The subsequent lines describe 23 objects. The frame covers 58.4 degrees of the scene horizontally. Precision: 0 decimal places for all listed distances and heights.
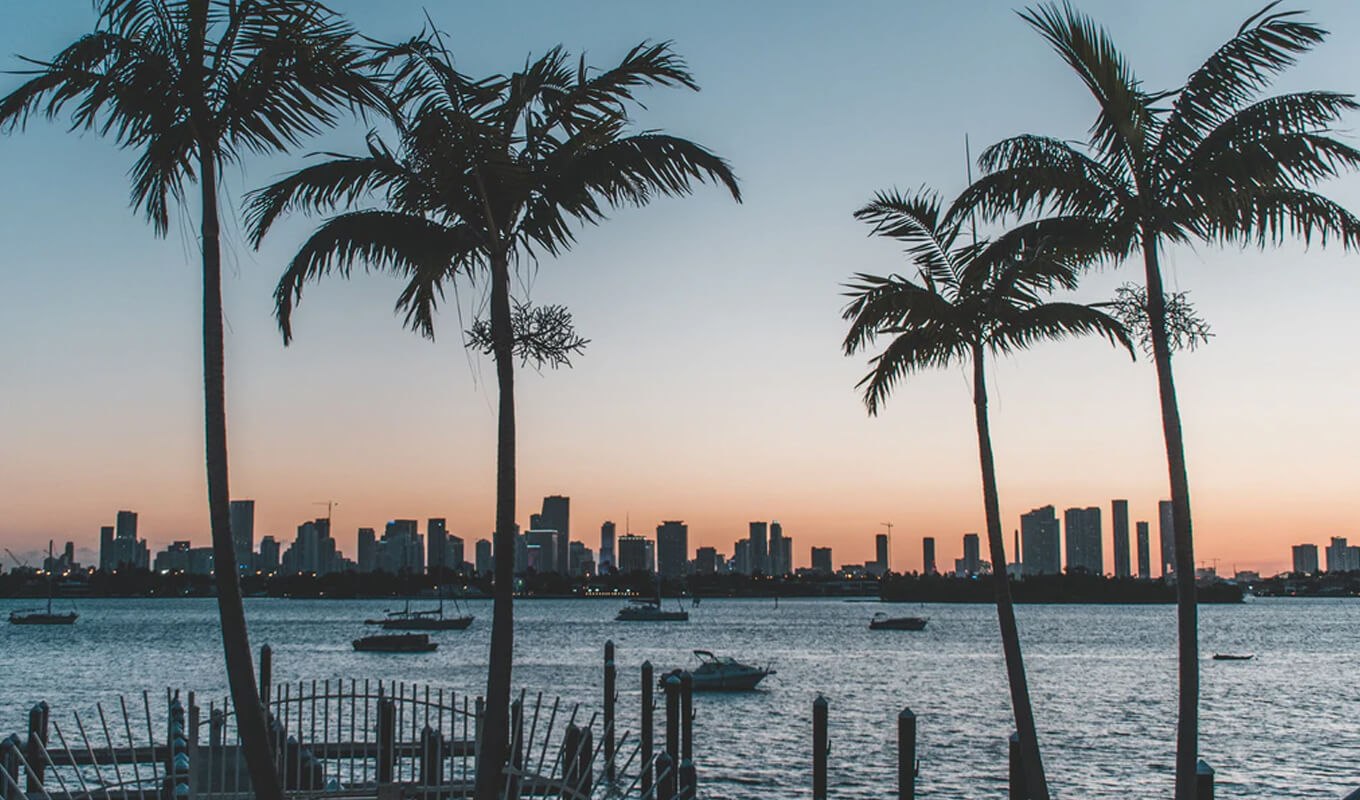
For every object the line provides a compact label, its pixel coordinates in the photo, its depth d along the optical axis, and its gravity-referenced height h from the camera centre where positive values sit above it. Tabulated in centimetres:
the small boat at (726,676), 6253 -718
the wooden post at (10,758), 1248 -264
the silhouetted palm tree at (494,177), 1022 +308
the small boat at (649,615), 16800 -1079
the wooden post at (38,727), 1766 -299
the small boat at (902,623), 15050 -1058
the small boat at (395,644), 10212 -910
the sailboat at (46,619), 15775 -1085
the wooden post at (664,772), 1113 -217
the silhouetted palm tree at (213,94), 938 +356
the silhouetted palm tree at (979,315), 1531 +289
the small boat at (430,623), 14338 -1026
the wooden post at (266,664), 2815 -311
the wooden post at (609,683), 2870 -377
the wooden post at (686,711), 2868 -433
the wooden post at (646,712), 2137 -347
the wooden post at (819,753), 2050 -369
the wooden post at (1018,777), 1509 -298
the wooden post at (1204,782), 1107 -221
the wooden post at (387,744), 1831 -319
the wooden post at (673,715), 2567 -390
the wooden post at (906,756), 1722 -310
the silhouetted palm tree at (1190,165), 1202 +383
